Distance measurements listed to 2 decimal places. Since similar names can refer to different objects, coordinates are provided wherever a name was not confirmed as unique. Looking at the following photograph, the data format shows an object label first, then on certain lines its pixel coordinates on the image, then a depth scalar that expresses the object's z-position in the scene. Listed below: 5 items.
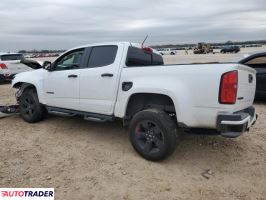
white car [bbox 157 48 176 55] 76.60
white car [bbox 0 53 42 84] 13.48
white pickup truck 3.95
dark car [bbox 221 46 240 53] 60.94
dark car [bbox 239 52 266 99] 8.14
